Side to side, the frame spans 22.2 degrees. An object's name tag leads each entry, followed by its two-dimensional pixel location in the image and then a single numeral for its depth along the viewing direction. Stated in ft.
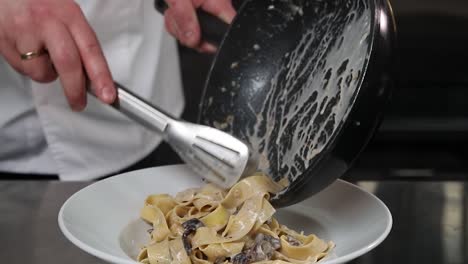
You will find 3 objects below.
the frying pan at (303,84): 2.73
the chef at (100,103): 3.61
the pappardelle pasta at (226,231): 2.83
